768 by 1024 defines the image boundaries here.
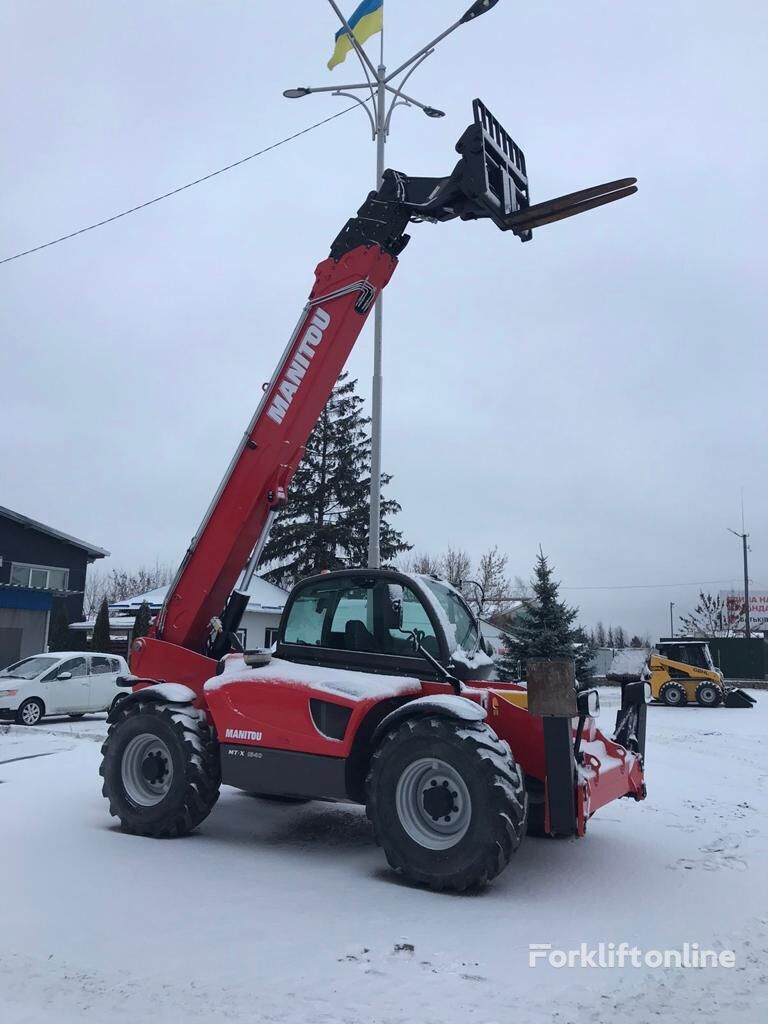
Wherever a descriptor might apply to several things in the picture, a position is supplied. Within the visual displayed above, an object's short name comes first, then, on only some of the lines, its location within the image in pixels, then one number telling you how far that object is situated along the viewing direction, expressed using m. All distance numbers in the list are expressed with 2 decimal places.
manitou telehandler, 5.81
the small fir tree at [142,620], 28.64
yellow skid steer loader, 26.55
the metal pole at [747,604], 54.81
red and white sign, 74.31
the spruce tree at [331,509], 32.19
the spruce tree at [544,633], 18.53
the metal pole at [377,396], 12.80
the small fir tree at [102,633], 29.91
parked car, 17.41
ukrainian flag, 14.48
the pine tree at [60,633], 31.11
